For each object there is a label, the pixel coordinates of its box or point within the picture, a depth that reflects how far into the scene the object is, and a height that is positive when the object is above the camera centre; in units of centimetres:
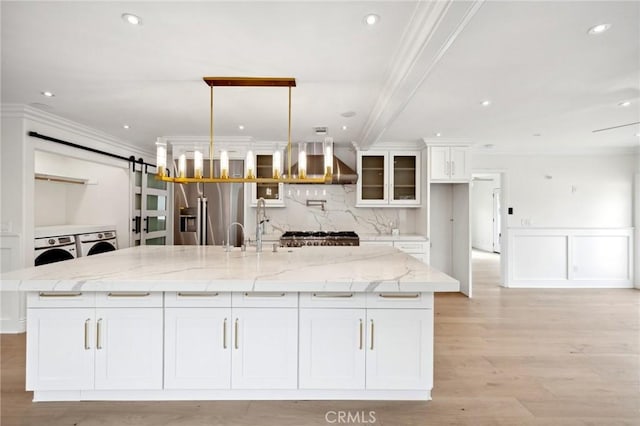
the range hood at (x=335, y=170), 506 +68
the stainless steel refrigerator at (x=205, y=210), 495 +5
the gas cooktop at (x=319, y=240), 476 -39
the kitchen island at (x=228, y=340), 214 -83
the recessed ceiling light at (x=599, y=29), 197 +113
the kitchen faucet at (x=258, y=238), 311 -24
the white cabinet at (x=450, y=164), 495 +76
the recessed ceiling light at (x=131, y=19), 191 +115
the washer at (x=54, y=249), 373 -44
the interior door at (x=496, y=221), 1038 -22
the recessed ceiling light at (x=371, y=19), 189 +115
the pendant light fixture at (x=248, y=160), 271 +46
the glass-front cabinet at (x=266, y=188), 523 +41
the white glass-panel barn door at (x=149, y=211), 544 +4
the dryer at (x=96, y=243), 446 -44
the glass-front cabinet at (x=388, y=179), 522 +56
